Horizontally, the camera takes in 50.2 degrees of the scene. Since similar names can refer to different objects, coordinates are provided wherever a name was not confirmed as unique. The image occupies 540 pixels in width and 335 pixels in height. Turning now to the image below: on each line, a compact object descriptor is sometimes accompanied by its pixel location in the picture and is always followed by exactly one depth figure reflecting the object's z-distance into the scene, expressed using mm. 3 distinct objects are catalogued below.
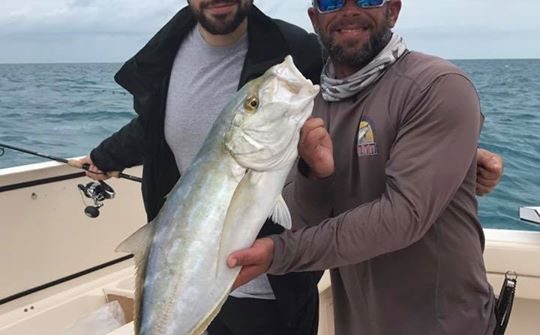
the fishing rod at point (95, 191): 3365
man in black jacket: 2242
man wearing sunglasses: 1471
